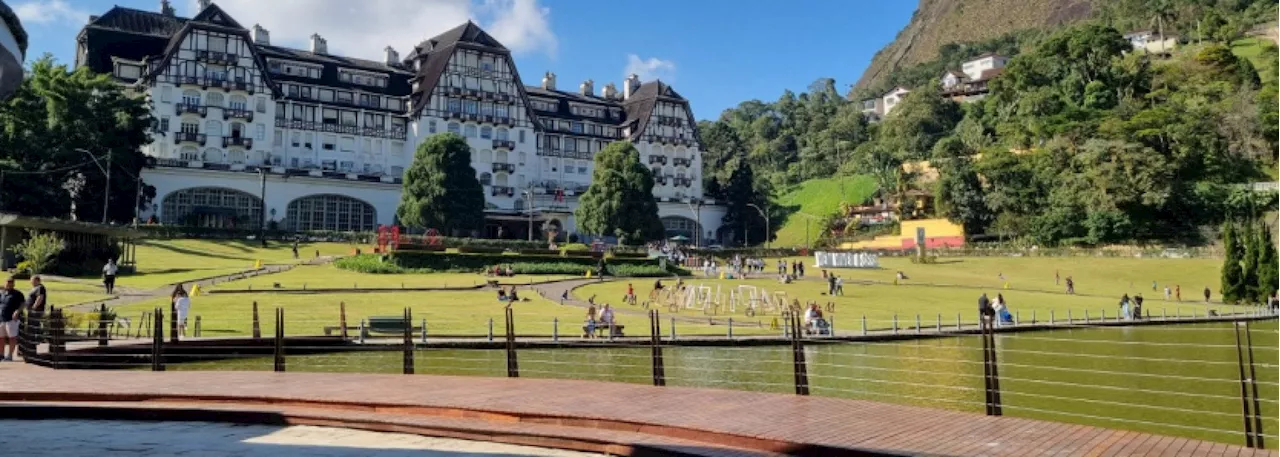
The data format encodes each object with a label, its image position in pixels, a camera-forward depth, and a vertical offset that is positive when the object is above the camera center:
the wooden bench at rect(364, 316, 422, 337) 23.77 -1.14
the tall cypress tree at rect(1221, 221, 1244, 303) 47.69 -0.10
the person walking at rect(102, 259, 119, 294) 32.12 +0.53
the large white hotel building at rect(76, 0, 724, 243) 72.62 +15.82
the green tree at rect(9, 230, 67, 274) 36.00 +1.78
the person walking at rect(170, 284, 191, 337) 22.61 -0.36
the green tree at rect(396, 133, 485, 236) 69.88 +7.97
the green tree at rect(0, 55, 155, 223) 53.75 +9.93
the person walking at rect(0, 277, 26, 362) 15.16 -0.43
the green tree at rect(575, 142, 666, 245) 73.31 +6.93
